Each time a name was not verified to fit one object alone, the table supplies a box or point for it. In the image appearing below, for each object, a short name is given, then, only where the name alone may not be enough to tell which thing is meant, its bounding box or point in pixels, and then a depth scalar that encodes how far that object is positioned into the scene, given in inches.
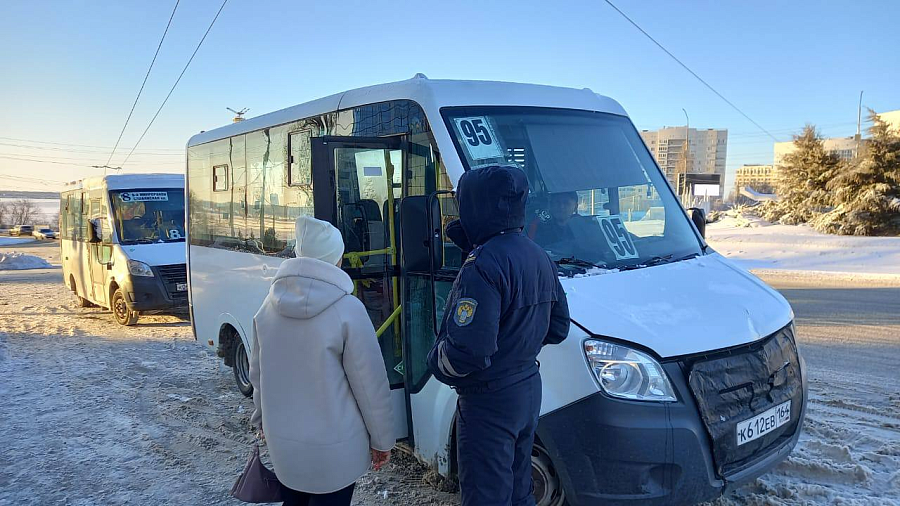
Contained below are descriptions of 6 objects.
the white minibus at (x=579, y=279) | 114.7
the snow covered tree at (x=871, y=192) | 937.5
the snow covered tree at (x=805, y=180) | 1109.7
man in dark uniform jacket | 98.3
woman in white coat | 100.7
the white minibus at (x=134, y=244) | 416.5
